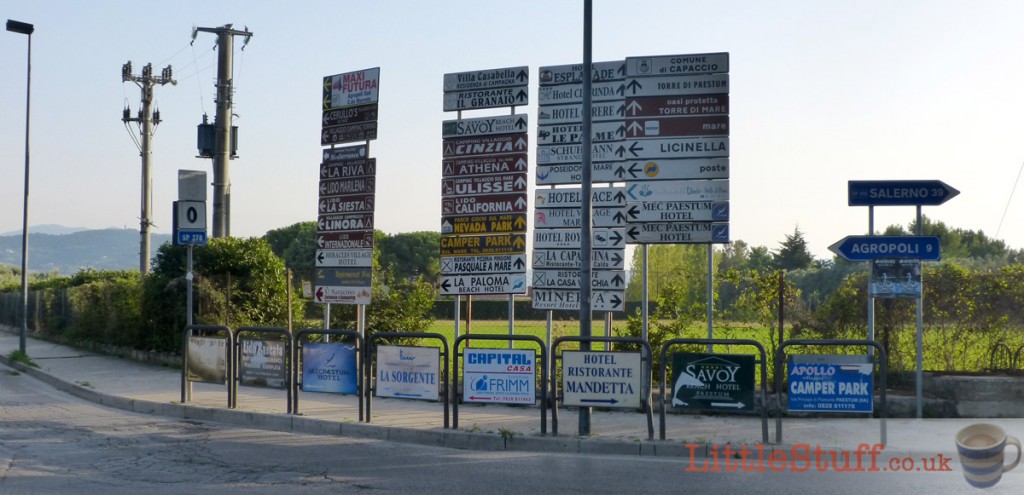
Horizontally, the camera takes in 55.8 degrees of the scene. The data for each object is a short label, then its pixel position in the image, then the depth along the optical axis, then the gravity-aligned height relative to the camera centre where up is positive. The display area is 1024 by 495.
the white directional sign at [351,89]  15.31 +3.32
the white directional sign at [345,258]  15.29 +0.58
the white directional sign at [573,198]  14.47 +1.50
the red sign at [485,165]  14.69 +2.01
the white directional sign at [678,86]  13.66 +3.03
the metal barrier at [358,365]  12.11 -0.89
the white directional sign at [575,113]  14.58 +2.81
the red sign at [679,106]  13.63 +2.74
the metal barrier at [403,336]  11.40 -0.71
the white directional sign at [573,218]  14.46 +1.20
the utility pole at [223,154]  24.08 +3.51
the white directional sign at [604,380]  10.91 -0.94
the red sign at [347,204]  15.34 +1.44
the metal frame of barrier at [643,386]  10.63 -0.97
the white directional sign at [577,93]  14.60 +3.11
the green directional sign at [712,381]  10.57 -0.91
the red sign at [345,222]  15.34 +1.15
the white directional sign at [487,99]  14.76 +3.05
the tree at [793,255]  50.77 +2.42
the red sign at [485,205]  14.66 +1.40
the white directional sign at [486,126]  14.77 +2.62
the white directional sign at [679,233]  13.54 +0.92
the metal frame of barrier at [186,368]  13.91 -1.10
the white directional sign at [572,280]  14.30 +0.26
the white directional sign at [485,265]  14.58 +0.47
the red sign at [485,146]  14.74 +2.32
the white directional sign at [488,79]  14.74 +3.35
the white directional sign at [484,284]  14.59 +0.18
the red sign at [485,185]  14.68 +1.70
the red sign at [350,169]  15.35 +2.01
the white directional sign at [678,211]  13.56 +1.23
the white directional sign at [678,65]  13.66 +3.33
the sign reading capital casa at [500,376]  11.40 -0.96
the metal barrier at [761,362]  10.26 -0.75
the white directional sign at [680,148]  13.59 +2.13
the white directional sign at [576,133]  14.59 +2.50
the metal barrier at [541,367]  10.98 -0.90
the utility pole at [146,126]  34.04 +6.37
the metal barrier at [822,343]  10.20 -0.68
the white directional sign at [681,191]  13.59 +1.53
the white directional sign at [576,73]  14.64 +3.43
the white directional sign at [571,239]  14.41 +0.88
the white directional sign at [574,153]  14.53 +2.19
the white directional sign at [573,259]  14.34 +0.57
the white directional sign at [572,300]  14.20 -0.05
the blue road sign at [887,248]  11.58 +0.64
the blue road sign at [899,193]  11.75 +1.32
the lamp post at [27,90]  23.88 +4.98
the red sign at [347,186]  15.30 +1.73
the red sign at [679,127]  13.59 +2.43
